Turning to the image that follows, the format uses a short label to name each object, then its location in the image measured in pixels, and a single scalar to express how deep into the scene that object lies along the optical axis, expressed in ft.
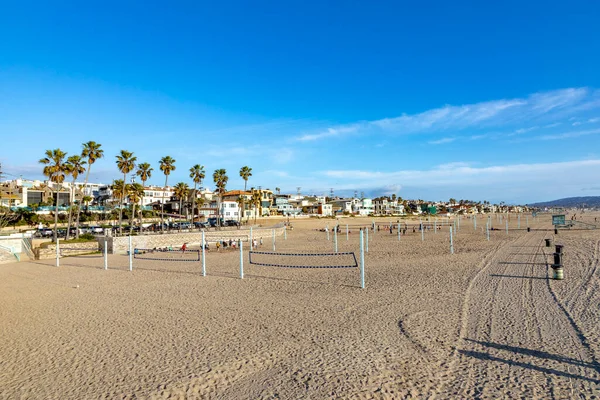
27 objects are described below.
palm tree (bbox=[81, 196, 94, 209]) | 234.17
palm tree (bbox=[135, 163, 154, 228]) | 129.29
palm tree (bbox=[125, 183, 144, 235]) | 129.59
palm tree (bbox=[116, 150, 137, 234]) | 116.88
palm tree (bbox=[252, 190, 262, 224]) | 222.69
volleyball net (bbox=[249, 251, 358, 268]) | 57.52
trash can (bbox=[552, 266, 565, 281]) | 38.75
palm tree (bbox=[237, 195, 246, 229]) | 211.63
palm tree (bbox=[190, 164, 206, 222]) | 156.76
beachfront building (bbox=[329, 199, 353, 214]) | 377.30
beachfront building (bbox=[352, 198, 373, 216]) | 387.55
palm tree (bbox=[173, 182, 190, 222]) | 164.96
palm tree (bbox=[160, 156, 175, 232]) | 142.31
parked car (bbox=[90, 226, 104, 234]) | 138.18
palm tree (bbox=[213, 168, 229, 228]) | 179.83
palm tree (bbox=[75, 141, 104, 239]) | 106.52
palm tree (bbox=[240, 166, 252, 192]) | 187.62
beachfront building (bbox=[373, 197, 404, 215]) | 420.36
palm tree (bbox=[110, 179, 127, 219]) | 133.80
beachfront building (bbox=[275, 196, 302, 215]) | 312.91
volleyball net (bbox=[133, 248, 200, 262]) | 74.13
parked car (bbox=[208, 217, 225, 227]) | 180.91
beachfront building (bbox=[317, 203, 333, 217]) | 343.46
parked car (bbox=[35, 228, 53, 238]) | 127.44
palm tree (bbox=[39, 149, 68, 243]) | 101.23
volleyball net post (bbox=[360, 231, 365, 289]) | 36.91
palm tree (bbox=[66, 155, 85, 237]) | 104.21
